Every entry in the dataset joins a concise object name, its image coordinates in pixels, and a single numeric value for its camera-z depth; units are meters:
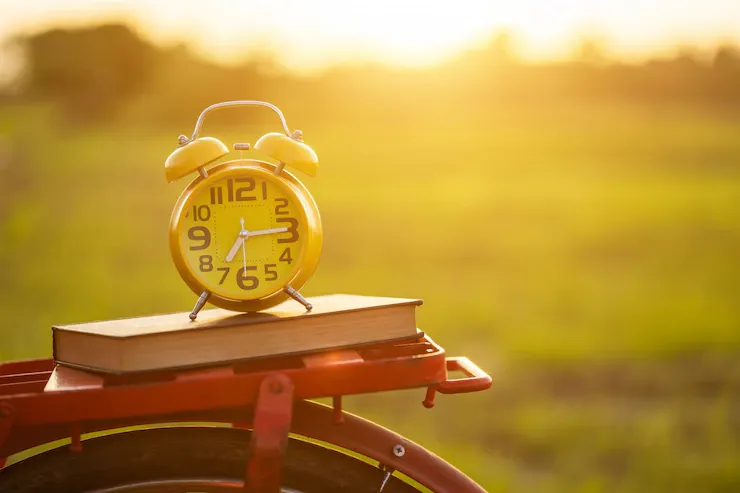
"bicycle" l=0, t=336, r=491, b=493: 1.21
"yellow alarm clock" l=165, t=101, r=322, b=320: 1.33
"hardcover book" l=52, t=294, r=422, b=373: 1.23
